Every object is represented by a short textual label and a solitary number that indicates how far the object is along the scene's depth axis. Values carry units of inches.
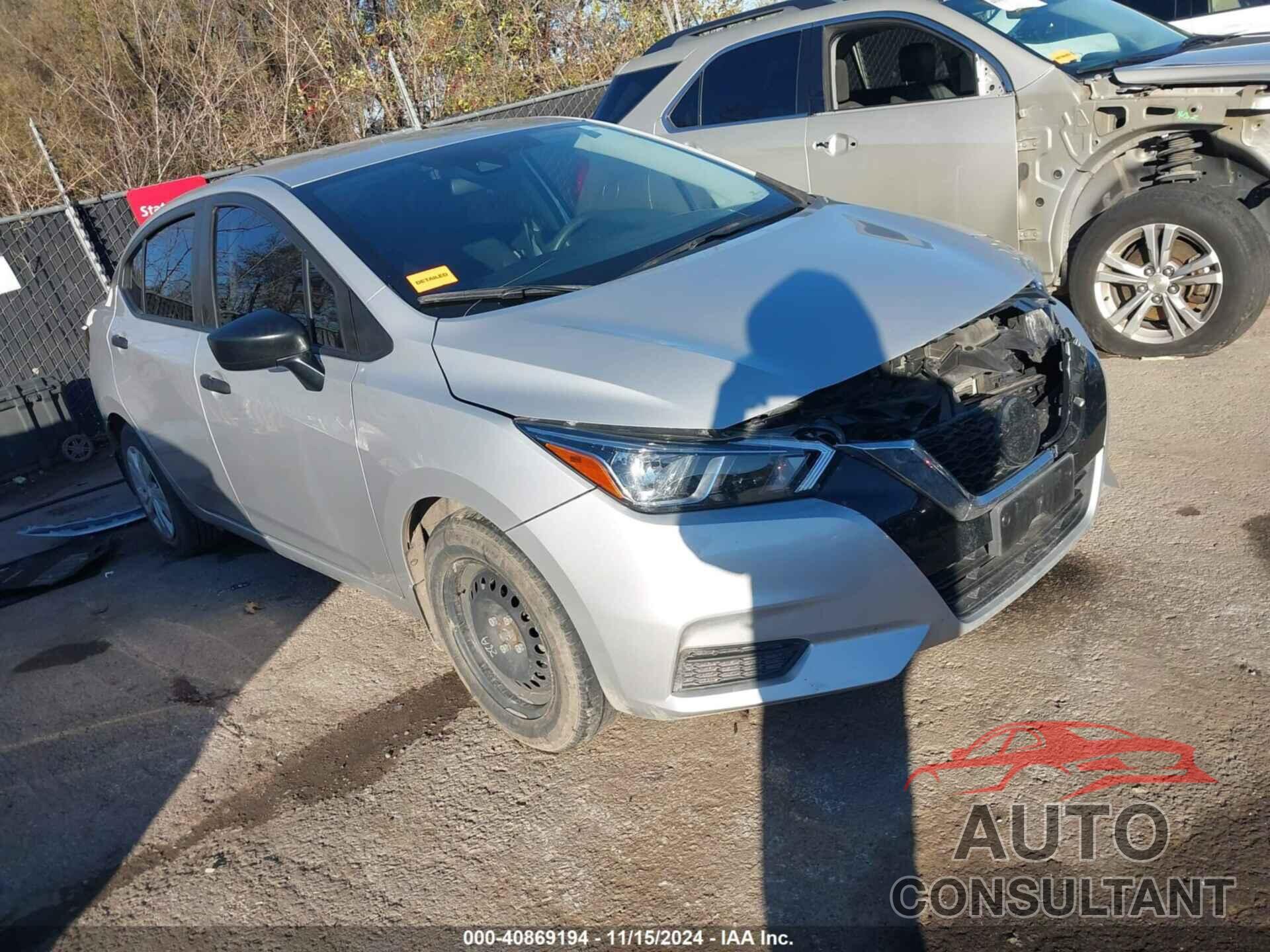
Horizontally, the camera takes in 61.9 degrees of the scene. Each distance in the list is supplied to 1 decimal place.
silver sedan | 101.0
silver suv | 192.5
